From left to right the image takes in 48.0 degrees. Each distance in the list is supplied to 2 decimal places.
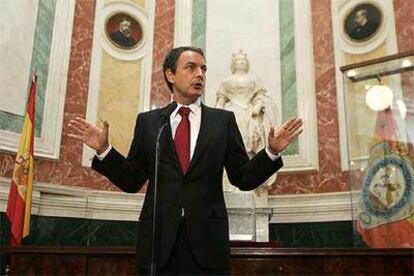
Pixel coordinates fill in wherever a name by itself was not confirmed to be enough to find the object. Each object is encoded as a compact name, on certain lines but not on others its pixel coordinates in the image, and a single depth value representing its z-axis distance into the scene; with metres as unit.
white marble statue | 4.64
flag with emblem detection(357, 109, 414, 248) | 4.38
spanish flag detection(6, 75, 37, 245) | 4.15
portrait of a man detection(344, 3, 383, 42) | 5.54
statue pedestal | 4.29
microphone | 1.64
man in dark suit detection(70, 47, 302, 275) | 1.72
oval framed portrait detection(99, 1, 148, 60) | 5.91
